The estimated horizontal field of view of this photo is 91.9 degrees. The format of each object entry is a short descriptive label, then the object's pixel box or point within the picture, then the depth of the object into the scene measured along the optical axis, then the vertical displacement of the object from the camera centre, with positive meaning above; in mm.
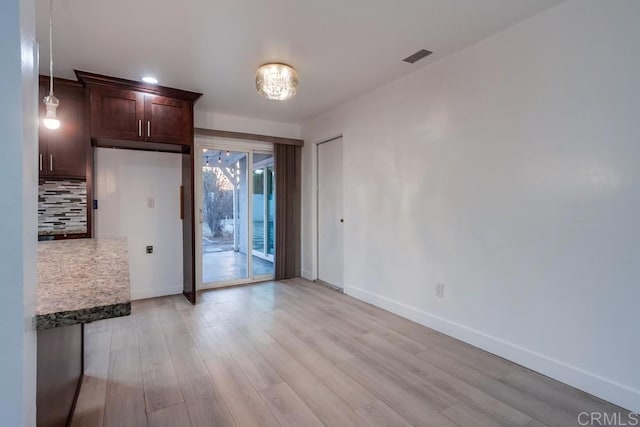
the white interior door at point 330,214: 4453 -9
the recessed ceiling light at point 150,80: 3261 +1441
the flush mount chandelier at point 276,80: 2912 +1266
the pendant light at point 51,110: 1929 +674
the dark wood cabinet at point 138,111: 3209 +1145
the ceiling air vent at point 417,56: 2736 +1426
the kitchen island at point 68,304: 900 -264
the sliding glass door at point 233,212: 4496 +30
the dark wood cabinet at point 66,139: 3227 +809
